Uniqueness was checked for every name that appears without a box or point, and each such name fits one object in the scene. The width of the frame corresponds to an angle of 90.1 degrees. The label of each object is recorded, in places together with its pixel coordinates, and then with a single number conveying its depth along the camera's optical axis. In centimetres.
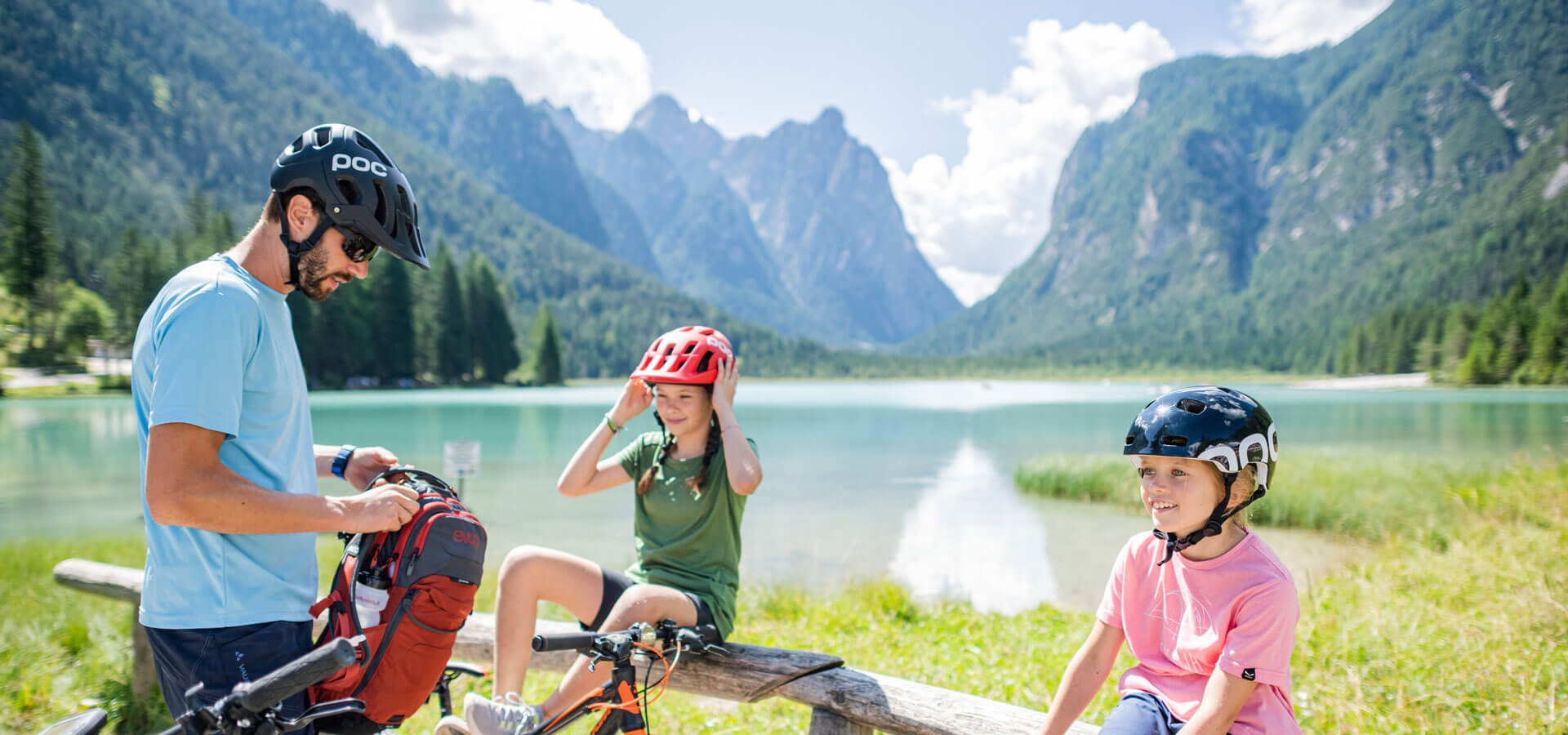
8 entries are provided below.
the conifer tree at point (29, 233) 5347
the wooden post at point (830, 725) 297
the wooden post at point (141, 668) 431
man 172
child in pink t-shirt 205
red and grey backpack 196
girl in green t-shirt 302
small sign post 695
